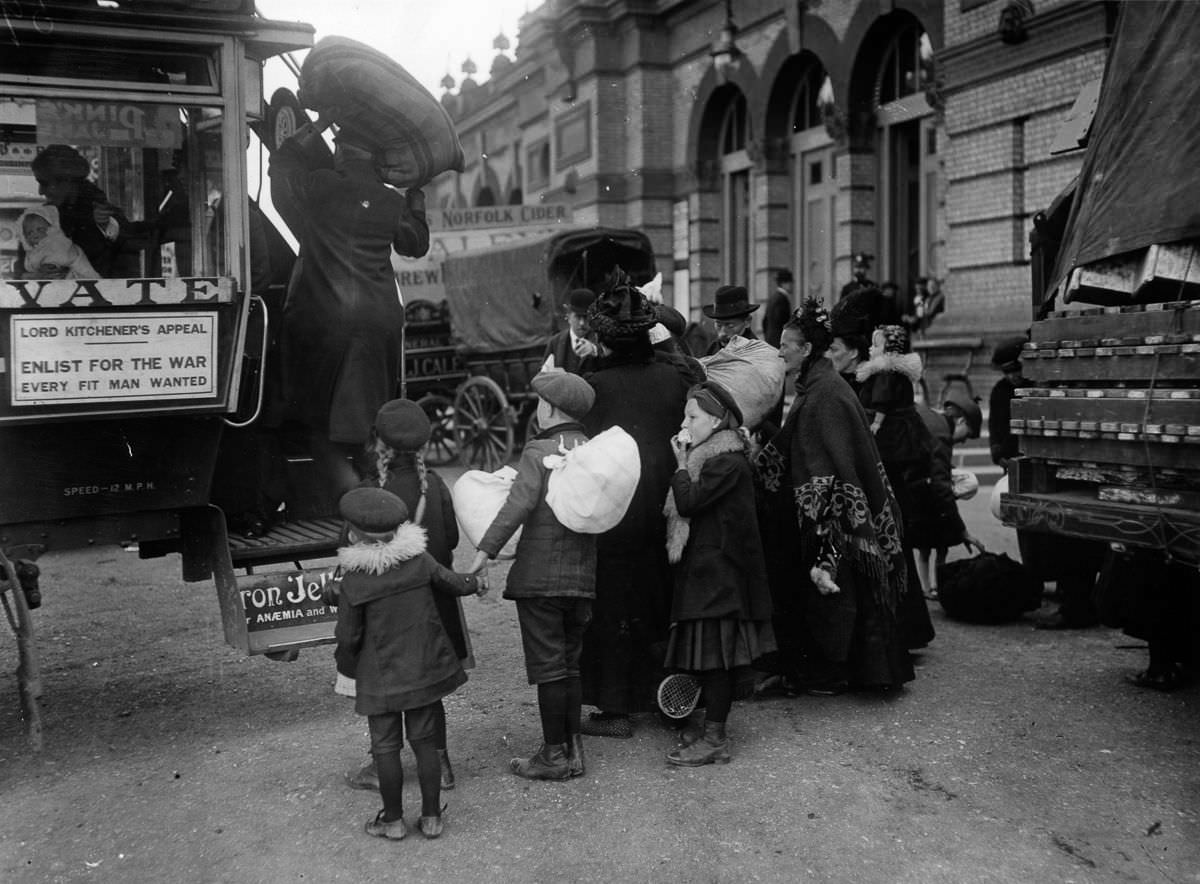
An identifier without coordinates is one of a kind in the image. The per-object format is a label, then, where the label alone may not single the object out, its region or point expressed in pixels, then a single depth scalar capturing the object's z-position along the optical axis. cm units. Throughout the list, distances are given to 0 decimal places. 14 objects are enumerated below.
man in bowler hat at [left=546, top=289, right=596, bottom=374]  846
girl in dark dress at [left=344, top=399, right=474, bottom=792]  462
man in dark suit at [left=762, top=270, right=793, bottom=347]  1289
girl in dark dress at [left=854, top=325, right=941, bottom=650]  723
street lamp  2059
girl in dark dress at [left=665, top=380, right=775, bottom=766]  506
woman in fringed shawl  557
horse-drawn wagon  1555
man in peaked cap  1712
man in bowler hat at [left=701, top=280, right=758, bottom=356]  652
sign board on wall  2019
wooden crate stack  455
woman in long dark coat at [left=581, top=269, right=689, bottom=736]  541
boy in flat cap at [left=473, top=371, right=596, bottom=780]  476
